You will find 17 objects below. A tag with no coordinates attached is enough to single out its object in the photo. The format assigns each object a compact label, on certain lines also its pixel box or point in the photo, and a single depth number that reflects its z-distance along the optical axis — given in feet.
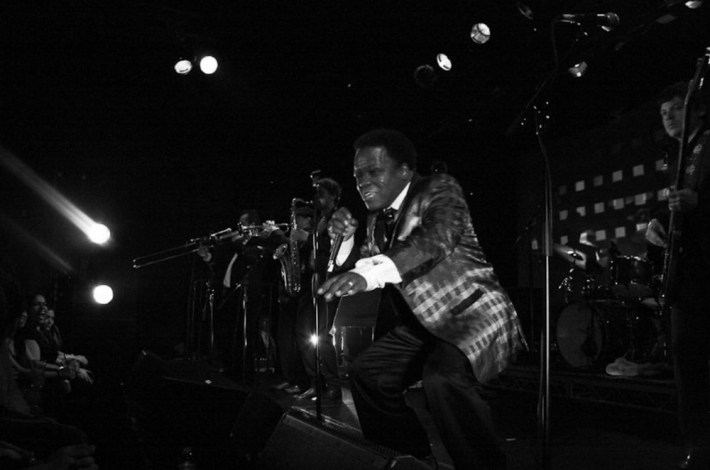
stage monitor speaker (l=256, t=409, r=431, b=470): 6.74
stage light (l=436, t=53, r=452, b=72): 28.19
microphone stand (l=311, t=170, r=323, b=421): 12.32
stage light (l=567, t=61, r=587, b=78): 24.97
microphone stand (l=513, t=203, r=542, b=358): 21.68
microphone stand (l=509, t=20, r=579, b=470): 7.83
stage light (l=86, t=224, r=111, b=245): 37.40
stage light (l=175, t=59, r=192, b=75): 29.81
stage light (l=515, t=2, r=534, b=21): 22.53
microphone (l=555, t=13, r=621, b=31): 9.36
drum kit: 22.61
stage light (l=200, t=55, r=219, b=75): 29.78
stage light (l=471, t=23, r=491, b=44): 25.31
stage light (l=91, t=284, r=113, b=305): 36.94
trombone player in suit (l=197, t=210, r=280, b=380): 24.45
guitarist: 10.11
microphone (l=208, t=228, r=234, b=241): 27.08
